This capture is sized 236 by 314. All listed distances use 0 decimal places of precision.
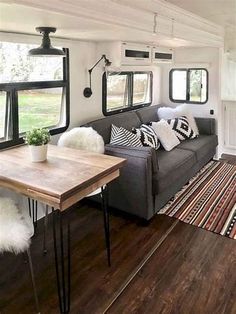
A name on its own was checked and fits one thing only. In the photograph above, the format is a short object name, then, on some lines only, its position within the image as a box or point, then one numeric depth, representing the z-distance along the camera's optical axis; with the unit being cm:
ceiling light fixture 224
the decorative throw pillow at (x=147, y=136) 375
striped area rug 301
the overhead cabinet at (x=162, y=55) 421
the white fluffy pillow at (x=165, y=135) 398
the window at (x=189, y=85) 497
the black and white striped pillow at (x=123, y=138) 344
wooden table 173
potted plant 216
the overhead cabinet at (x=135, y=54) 351
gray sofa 286
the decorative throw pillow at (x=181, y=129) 443
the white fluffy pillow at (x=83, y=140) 263
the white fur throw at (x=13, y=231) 176
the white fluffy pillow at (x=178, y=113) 470
